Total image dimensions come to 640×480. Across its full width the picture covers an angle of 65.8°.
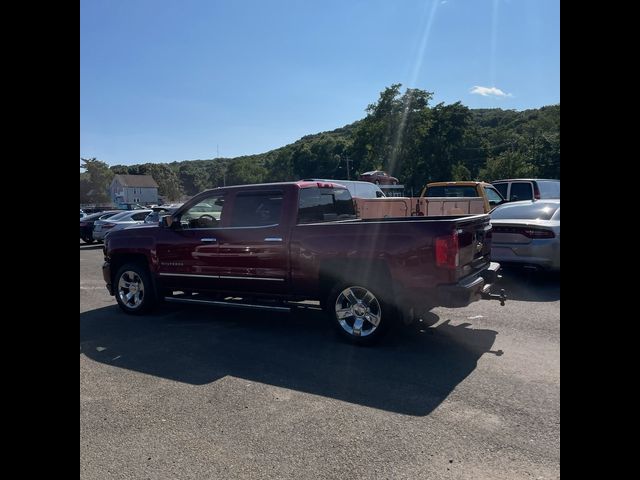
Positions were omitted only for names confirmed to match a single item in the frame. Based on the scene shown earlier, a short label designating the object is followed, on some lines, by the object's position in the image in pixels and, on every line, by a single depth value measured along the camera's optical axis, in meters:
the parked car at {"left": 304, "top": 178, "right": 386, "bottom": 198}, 18.70
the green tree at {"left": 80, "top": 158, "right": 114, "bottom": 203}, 78.46
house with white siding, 97.94
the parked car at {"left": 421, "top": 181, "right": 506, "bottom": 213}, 14.09
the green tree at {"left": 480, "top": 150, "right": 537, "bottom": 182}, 43.41
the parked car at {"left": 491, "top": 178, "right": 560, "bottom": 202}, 15.21
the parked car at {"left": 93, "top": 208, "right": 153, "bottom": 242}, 20.73
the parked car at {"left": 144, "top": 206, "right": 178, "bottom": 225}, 19.19
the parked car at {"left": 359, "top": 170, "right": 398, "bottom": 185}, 33.62
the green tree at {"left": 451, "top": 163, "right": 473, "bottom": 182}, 47.38
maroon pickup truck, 5.32
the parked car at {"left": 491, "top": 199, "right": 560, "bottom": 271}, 8.62
